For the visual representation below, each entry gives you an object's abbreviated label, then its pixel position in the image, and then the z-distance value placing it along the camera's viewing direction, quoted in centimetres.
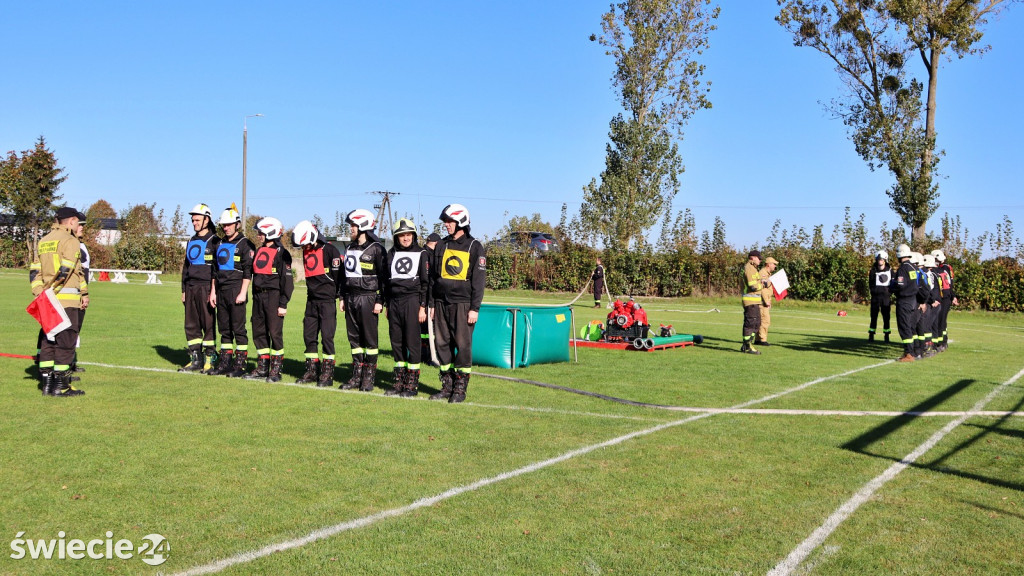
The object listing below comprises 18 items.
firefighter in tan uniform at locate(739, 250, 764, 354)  1689
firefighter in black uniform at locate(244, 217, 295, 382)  1100
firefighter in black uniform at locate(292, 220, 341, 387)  1067
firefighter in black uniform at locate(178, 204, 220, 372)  1147
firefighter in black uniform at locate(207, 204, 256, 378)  1127
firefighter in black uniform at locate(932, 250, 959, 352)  1869
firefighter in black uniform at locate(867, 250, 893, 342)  1972
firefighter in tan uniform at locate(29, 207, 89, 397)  935
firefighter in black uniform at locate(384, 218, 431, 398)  999
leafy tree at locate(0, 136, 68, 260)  5362
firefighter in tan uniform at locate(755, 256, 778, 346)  1867
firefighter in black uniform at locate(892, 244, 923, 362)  1595
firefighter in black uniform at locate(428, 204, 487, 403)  968
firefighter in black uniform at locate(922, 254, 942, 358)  1714
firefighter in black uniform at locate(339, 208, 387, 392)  1025
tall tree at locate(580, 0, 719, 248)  4403
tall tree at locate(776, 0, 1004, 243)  3697
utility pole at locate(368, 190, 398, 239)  6444
